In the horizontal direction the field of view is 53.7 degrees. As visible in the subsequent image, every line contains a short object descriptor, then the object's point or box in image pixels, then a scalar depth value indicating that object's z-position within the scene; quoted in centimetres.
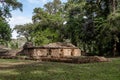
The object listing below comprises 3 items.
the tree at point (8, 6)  2046
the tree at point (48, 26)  3363
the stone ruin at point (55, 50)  2288
